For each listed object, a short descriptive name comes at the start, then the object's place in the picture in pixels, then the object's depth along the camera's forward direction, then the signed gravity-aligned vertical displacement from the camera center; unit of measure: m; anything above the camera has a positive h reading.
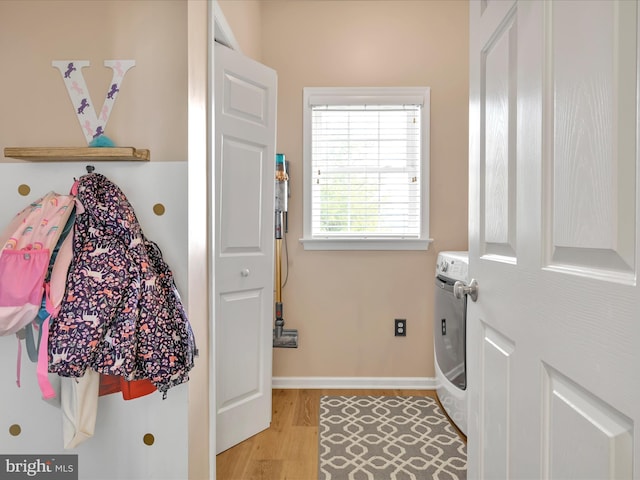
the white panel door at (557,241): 0.61 -0.01
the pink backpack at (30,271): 1.29 -0.12
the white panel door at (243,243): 2.20 -0.05
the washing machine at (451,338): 2.27 -0.61
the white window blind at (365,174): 3.11 +0.45
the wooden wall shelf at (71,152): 1.41 +0.27
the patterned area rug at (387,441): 2.02 -1.14
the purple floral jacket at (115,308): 1.26 -0.24
